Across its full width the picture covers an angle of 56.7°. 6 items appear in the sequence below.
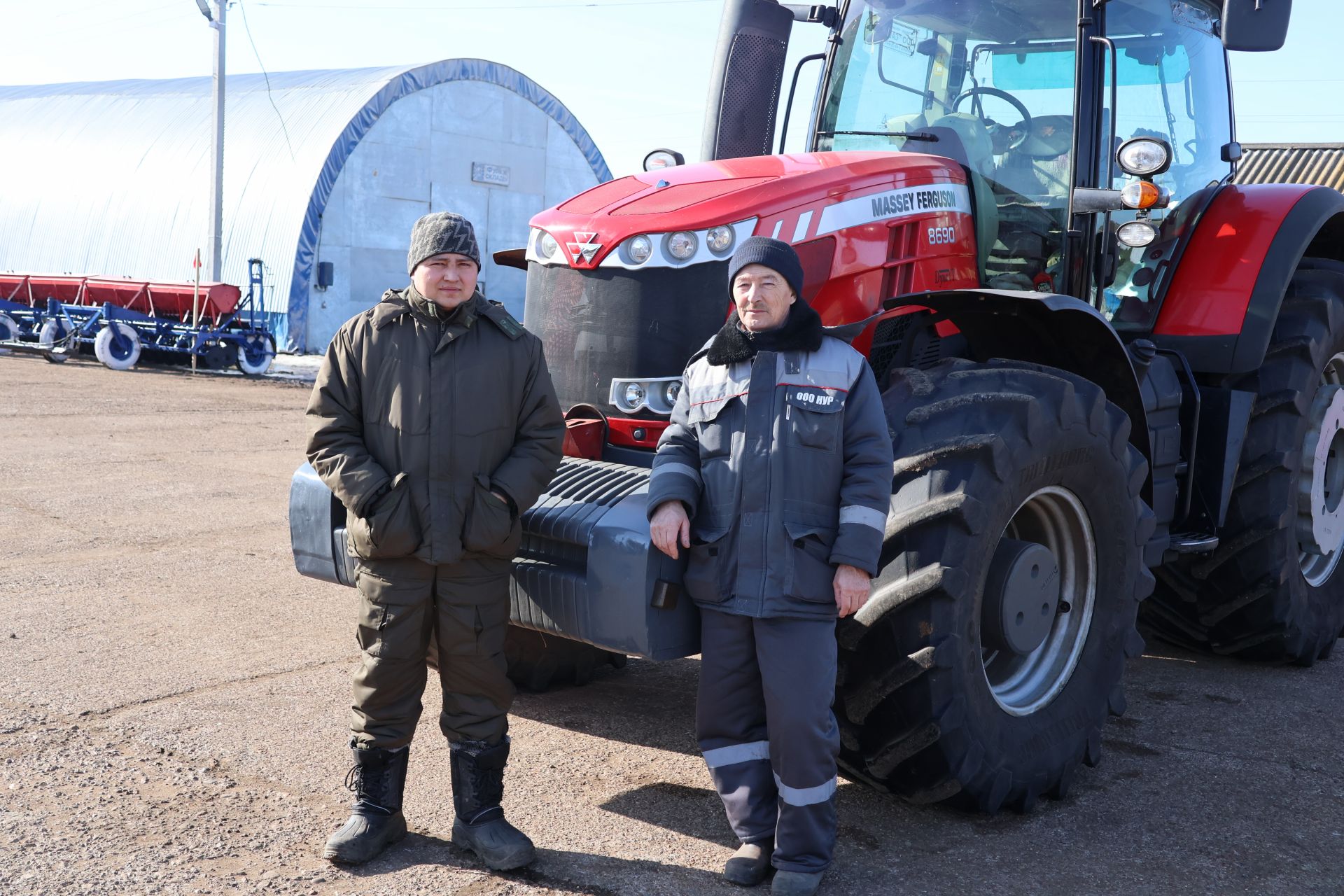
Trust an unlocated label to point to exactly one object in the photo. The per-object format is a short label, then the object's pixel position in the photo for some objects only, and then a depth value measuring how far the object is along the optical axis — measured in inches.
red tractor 131.8
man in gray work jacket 122.7
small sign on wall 1001.5
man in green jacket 126.3
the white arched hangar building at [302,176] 904.3
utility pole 829.8
